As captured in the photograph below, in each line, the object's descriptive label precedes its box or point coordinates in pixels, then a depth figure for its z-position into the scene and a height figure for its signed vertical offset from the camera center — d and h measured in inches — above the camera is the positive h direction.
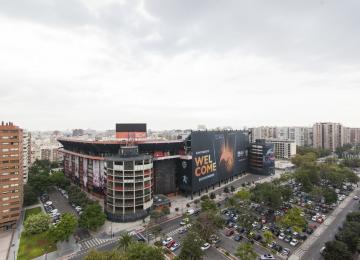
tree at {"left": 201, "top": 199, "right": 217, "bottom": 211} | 3002.0 -1068.3
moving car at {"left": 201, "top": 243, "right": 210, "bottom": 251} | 2192.2 -1190.0
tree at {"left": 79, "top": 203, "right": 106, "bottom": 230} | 2527.1 -1044.6
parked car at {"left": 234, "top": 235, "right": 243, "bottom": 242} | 2367.9 -1190.3
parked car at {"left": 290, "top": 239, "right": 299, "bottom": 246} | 2267.2 -1187.3
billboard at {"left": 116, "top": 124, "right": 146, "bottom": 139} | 3705.7 -44.3
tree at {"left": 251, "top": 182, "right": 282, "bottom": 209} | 2965.1 -951.0
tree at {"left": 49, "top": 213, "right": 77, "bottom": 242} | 2224.4 -1030.4
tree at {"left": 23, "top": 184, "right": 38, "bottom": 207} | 3556.4 -1103.6
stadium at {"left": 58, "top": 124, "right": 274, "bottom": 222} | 2970.0 -641.8
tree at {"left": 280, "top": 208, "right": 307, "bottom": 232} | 2458.2 -1042.5
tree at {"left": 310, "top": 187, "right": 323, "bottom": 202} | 3372.0 -1016.5
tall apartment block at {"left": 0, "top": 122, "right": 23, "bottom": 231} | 2805.1 -628.0
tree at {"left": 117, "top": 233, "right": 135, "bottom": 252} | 2011.7 -1037.8
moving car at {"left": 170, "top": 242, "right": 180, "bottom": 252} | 2211.1 -1207.9
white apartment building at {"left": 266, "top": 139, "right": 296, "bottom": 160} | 7401.6 -714.4
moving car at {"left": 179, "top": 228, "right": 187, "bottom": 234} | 2556.8 -1198.1
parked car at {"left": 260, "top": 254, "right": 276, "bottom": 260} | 2003.0 -1183.5
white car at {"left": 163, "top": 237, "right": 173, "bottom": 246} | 2292.4 -1188.2
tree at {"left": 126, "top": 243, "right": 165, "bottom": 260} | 1674.5 -963.1
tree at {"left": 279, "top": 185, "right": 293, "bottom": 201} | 3309.5 -980.7
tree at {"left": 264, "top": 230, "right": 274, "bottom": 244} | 2188.7 -1091.1
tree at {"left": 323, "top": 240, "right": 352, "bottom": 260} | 1774.1 -1013.0
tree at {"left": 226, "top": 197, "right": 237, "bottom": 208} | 3174.0 -1081.0
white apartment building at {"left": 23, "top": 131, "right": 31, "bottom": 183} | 4399.6 -468.7
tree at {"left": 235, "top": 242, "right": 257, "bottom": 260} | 1841.0 -1055.7
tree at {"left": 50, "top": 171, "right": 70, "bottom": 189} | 4235.0 -999.0
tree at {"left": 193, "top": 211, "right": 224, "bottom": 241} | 2278.5 -1029.8
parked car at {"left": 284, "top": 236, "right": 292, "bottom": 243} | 2345.5 -1193.9
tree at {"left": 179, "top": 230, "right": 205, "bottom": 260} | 1788.9 -1001.5
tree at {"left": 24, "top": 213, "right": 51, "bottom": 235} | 2474.2 -1089.7
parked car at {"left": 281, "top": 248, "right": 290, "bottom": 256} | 2100.0 -1188.6
